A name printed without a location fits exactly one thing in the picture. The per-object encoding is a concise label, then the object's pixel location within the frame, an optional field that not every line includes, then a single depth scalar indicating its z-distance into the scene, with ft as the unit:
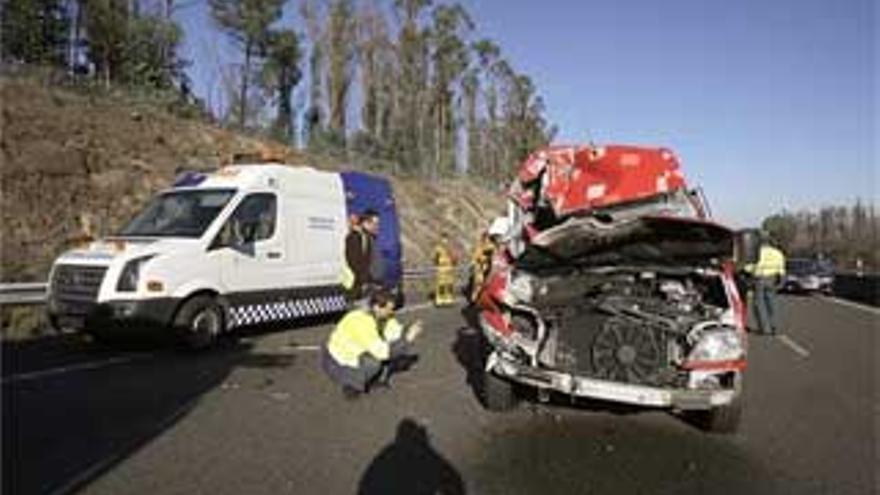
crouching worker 31.19
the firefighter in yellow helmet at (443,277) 73.77
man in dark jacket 38.34
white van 39.32
